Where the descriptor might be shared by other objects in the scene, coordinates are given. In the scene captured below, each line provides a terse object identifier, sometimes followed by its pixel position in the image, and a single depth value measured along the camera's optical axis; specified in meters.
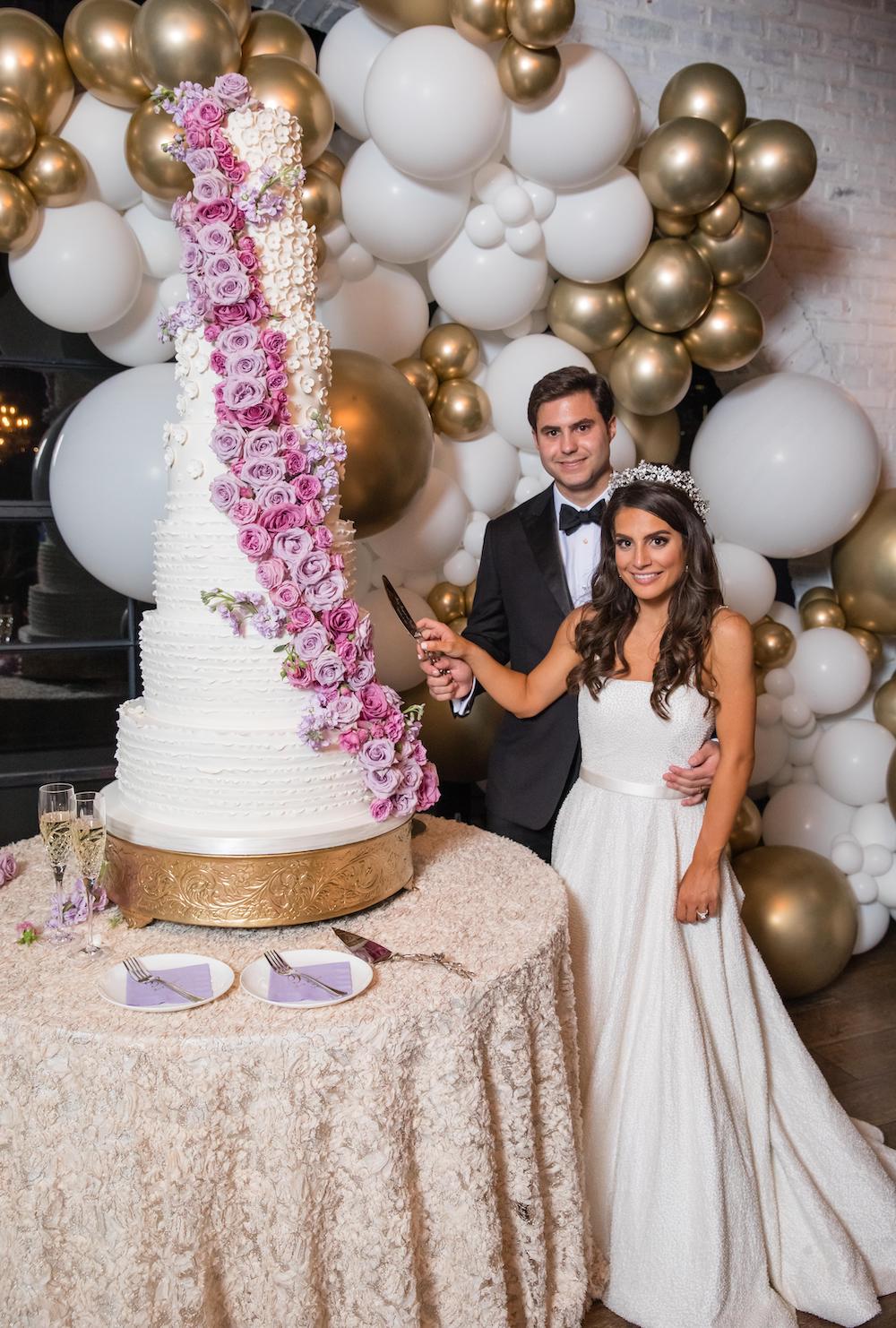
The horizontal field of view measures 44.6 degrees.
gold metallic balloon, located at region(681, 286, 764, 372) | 3.43
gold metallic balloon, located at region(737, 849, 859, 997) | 3.54
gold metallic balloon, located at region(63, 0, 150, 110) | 2.74
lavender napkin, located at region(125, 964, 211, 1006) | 1.65
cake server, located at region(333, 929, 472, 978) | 1.78
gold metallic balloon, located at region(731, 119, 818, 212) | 3.29
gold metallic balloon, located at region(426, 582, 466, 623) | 3.45
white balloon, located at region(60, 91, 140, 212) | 2.86
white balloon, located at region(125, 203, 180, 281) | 2.98
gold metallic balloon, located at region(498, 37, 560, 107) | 2.99
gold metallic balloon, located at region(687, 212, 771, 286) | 3.42
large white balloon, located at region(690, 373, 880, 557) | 3.54
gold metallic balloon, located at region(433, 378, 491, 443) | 3.37
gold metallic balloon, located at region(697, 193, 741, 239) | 3.38
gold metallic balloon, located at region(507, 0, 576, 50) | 2.89
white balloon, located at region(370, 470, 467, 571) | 3.28
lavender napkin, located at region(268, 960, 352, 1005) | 1.67
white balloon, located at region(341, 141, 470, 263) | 3.08
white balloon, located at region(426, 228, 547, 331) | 3.25
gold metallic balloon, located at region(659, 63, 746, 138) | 3.36
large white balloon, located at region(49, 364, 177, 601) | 2.85
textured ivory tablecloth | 1.52
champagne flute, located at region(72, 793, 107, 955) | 1.83
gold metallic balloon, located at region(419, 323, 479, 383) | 3.39
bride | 2.20
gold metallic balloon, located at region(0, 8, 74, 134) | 2.71
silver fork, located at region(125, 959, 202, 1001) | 1.69
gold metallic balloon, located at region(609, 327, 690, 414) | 3.37
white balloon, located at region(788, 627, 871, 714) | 3.93
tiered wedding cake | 1.89
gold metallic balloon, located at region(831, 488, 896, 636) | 3.93
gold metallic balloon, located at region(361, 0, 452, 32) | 3.05
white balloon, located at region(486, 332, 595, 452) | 3.33
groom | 2.80
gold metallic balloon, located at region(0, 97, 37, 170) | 2.65
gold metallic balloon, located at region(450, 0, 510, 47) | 2.95
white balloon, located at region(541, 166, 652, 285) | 3.23
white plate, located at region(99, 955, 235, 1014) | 1.63
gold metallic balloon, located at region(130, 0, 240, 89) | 2.62
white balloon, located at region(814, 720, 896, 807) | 3.98
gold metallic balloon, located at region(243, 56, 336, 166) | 2.81
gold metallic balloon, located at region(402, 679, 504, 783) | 3.39
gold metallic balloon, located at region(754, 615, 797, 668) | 3.85
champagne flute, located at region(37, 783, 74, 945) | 1.83
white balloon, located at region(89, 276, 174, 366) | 3.06
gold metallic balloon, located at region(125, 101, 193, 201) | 2.68
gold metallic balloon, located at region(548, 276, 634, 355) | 3.38
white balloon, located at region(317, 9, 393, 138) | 3.19
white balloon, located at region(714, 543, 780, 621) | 3.62
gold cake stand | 1.87
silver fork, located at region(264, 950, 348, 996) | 1.70
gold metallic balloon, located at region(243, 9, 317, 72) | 2.98
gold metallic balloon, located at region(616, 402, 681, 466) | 3.62
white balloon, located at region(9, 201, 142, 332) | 2.78
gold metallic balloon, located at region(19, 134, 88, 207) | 2.74
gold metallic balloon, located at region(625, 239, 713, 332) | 3.29
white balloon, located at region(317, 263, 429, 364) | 3.21
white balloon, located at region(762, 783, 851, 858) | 4.06
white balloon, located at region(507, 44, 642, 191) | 3.09
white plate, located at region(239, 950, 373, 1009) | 1.65
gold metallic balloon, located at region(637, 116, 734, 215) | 3.21
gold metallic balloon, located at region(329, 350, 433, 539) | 2.84
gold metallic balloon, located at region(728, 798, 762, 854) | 3.75
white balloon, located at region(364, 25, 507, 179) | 2.89
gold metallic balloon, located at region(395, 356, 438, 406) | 3.33
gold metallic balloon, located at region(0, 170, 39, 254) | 2.67
